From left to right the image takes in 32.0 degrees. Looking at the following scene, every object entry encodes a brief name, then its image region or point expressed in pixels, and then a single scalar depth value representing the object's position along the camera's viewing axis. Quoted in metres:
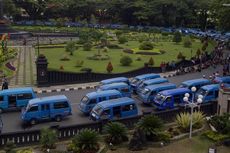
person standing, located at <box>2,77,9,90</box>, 31.60
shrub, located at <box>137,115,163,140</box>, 21.69
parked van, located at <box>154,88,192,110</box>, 27.78
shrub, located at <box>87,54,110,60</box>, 47.38
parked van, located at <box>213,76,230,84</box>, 32.78
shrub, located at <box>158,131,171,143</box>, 21.56
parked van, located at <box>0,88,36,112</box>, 27.80
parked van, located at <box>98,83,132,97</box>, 30.23
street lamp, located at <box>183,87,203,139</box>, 21.78
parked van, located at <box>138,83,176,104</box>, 29.62
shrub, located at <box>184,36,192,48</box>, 60.04
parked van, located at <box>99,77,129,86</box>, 32.37
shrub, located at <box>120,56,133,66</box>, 43.69
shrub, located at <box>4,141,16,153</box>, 18.75
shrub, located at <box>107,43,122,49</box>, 56.81
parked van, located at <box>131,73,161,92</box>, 33.22
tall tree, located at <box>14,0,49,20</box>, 86.62
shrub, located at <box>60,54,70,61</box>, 46.38
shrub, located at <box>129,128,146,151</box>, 20.36
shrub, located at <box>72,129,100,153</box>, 20.00
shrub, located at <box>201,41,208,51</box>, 55.44
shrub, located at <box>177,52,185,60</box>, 48.08
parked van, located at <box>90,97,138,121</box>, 24.83
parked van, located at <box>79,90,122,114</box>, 27.19
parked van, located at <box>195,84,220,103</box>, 29.38
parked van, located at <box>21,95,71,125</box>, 25.25
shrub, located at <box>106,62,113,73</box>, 38.67
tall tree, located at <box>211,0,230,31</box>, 45.53
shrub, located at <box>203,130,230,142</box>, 21.81
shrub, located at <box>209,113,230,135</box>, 22.45
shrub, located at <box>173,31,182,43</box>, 64.00
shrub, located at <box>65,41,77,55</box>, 49.88
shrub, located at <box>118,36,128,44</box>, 60.72
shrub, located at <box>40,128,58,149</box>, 20.25
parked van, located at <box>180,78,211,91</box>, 31.56
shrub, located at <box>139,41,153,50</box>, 54.83
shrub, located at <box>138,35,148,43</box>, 64.00
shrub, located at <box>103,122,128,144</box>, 21.20
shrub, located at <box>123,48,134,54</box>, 53.09
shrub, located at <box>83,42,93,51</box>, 53.44
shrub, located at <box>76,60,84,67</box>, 42.72
